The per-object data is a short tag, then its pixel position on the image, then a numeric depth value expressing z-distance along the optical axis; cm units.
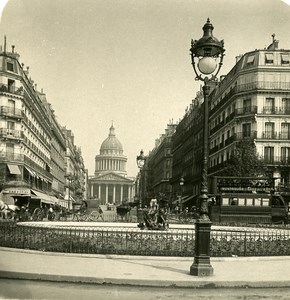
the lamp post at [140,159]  2760
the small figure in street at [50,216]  3048
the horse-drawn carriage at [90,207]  4755
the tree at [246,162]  4266
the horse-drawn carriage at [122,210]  3997
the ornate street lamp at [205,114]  1077
